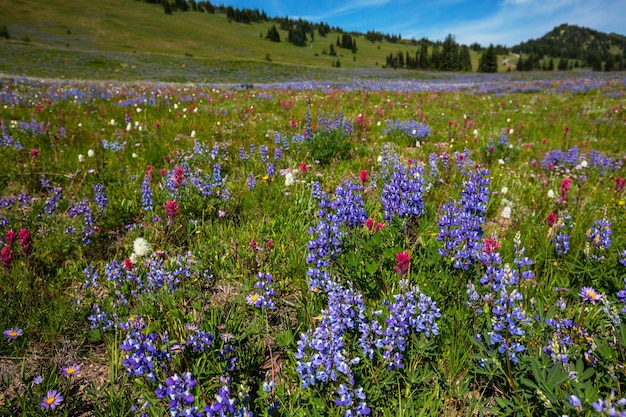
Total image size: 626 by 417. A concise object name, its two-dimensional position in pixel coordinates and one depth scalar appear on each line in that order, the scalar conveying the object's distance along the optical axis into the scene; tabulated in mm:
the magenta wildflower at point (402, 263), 2115
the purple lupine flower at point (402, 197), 2894
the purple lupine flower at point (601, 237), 2736
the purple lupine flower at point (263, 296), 2389
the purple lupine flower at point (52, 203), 3871
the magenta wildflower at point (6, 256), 2463
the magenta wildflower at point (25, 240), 2541
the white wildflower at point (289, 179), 4432
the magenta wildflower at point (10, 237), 2642
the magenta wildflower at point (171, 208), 3057
